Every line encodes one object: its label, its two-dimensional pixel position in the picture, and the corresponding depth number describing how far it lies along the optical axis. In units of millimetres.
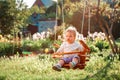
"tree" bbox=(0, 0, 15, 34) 20212
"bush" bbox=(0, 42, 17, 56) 12733
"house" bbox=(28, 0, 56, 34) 28839
